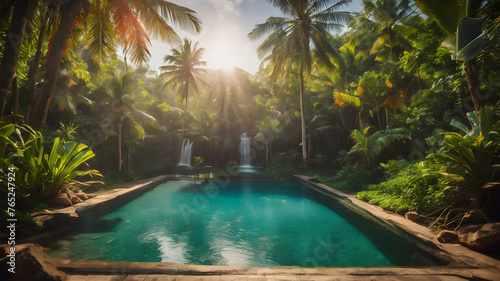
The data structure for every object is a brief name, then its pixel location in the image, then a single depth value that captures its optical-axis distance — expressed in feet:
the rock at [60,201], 15.70
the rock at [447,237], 11.14
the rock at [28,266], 6.63
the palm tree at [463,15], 13.50
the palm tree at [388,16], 41.96
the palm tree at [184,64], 57.21
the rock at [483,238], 9.76
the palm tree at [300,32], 41.09
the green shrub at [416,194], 14.21
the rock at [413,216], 14.33
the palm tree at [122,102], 41.01
